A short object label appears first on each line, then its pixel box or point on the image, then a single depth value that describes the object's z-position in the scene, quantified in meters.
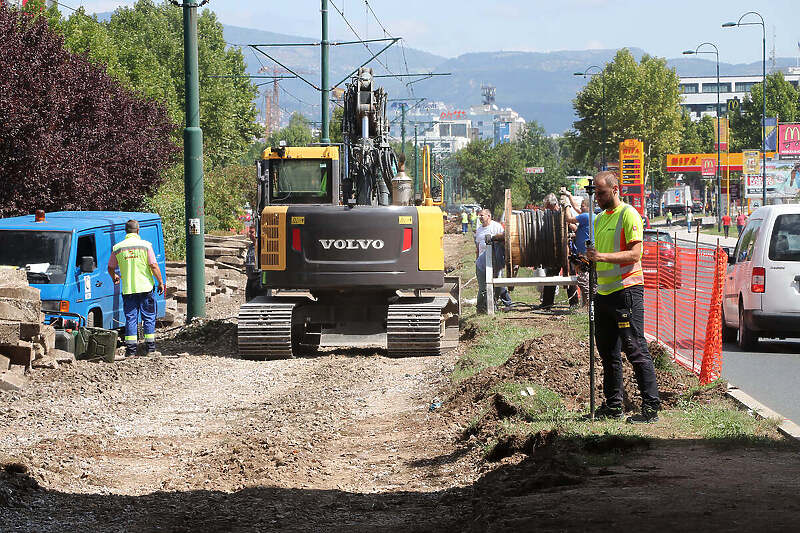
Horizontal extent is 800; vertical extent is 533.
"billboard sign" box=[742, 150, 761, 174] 72.25
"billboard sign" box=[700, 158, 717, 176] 98.00
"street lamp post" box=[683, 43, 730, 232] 71.94
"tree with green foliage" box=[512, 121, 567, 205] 120.61
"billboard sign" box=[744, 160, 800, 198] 71.12
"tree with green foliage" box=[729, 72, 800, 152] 114.12
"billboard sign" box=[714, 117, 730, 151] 94.72
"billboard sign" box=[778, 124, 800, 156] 78.25
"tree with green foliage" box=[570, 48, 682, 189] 97.00
